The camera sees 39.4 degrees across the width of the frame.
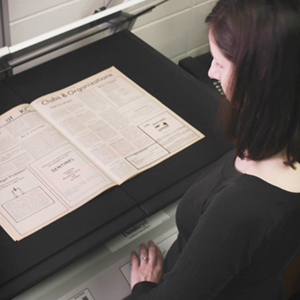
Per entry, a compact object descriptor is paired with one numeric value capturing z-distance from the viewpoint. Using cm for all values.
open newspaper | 89
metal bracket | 101
